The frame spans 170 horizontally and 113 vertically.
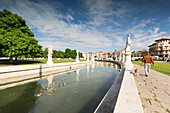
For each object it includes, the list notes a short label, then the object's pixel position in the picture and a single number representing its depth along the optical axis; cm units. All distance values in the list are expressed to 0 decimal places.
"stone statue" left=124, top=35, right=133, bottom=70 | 1130
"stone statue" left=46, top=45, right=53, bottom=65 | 1638
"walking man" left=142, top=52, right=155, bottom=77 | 663
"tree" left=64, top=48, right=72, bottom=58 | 8183
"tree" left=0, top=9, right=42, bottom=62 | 1401
